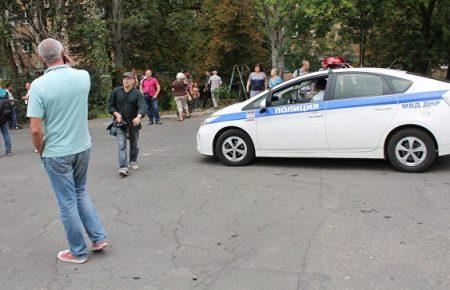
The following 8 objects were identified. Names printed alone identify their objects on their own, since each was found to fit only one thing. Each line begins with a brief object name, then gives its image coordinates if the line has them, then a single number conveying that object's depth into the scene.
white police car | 7.38
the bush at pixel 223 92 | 20.77
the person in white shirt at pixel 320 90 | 7.96
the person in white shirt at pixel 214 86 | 20.72
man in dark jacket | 8.27
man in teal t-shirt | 4.21
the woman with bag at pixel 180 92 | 16.81
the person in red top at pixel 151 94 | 16.38
